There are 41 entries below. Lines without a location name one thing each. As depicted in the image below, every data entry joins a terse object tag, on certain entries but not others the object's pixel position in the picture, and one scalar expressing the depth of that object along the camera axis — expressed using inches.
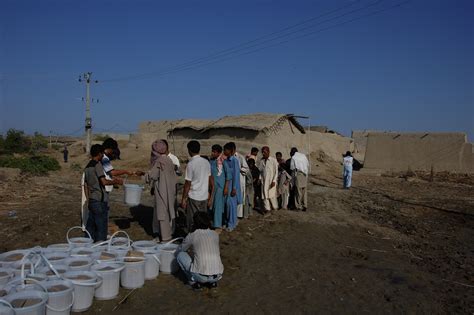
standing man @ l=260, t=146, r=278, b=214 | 383.2
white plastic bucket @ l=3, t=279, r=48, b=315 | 136.3
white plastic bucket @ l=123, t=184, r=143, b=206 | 275.6
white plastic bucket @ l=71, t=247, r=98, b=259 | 194.7
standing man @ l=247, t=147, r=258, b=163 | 380.5
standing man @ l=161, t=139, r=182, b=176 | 273.9
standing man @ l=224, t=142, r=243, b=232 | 296.5
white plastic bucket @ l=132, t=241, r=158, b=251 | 212.2
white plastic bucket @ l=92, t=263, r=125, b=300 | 177.6
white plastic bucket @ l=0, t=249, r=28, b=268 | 177.5
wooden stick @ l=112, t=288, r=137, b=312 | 174.5
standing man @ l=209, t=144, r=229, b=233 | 288.0
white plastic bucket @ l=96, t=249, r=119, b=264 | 187.0
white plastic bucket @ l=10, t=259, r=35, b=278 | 163.7
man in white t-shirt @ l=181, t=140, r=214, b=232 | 251.9
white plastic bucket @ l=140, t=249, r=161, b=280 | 203.6
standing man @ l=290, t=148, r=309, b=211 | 396.8
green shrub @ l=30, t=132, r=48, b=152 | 1381.6
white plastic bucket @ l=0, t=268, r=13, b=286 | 158.7
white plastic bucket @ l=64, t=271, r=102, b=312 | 164.1
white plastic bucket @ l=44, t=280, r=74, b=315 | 149.9
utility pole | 1145.7
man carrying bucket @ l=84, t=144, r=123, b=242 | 225.6
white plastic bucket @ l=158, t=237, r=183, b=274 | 214.2
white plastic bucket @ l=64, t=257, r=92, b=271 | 177.5
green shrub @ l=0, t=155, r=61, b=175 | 716.7
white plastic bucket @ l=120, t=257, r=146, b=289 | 191.3
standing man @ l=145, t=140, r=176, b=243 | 248.8
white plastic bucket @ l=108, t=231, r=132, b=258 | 199.2
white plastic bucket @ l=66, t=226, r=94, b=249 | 213.5
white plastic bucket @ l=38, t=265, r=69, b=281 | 169.8
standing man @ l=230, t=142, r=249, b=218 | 346.4
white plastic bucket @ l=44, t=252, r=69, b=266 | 180.9
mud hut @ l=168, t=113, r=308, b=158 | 773.9
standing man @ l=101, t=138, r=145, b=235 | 249.0
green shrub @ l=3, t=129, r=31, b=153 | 1268.5
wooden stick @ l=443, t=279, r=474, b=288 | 219.5
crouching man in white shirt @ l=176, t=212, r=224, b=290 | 193.8
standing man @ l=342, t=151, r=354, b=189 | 591.8
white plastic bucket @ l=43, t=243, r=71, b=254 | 194.1
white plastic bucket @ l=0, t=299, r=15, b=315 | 128.3
